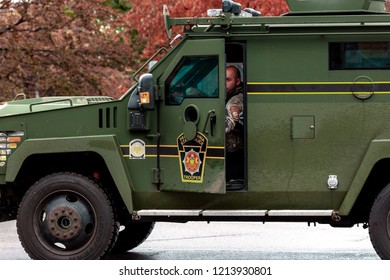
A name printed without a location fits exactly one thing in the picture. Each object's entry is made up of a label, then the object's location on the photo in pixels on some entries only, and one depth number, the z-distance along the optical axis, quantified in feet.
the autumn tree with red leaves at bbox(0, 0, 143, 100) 94.32
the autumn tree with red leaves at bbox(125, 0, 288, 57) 95.61
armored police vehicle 33.78
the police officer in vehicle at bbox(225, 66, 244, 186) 34.58
